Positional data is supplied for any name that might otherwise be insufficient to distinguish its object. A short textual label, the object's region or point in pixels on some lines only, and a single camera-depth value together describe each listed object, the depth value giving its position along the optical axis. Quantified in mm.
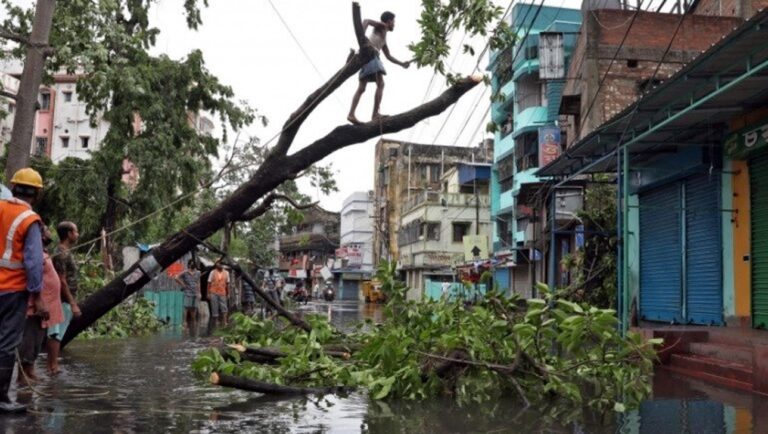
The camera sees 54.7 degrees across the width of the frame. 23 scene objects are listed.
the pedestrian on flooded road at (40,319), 7305
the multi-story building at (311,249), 88500
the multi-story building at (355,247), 83125
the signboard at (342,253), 84062
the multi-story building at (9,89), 43844
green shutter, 11195
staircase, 8570
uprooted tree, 8773
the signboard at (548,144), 28984
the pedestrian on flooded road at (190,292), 20453
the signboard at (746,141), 10828
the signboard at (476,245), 34406
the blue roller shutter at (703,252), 12555
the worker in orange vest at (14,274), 5766
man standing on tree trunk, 8492
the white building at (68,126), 60000
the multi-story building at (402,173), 69875
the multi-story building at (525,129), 31969
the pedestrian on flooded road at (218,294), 19156
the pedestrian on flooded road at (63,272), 8219
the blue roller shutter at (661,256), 14148
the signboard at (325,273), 60200
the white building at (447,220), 55750
